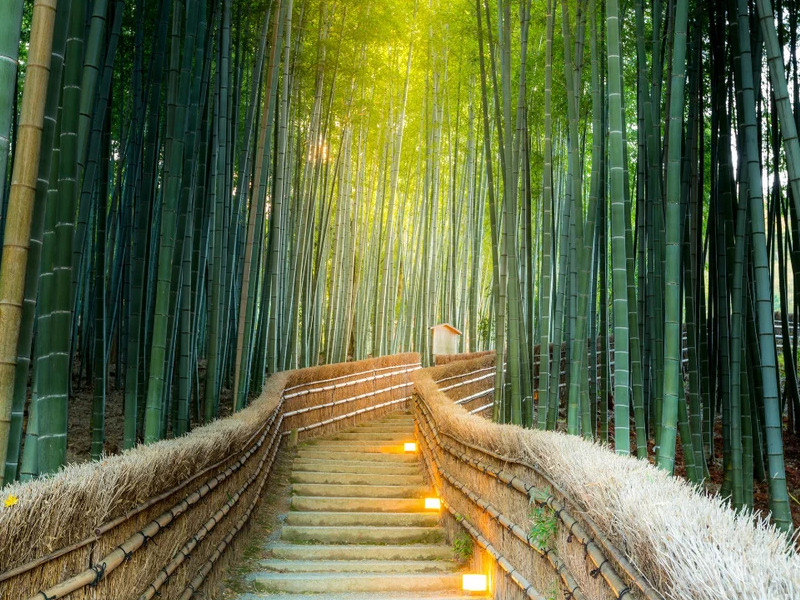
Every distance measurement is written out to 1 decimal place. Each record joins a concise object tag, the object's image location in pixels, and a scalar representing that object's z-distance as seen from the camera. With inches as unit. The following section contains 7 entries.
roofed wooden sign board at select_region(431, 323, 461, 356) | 396.2
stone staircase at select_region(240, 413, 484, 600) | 133.6
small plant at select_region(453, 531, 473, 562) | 142.9
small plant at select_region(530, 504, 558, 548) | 93.0
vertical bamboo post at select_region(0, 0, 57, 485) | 70.2
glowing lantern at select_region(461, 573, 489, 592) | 127.0
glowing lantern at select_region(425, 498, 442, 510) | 177.5
